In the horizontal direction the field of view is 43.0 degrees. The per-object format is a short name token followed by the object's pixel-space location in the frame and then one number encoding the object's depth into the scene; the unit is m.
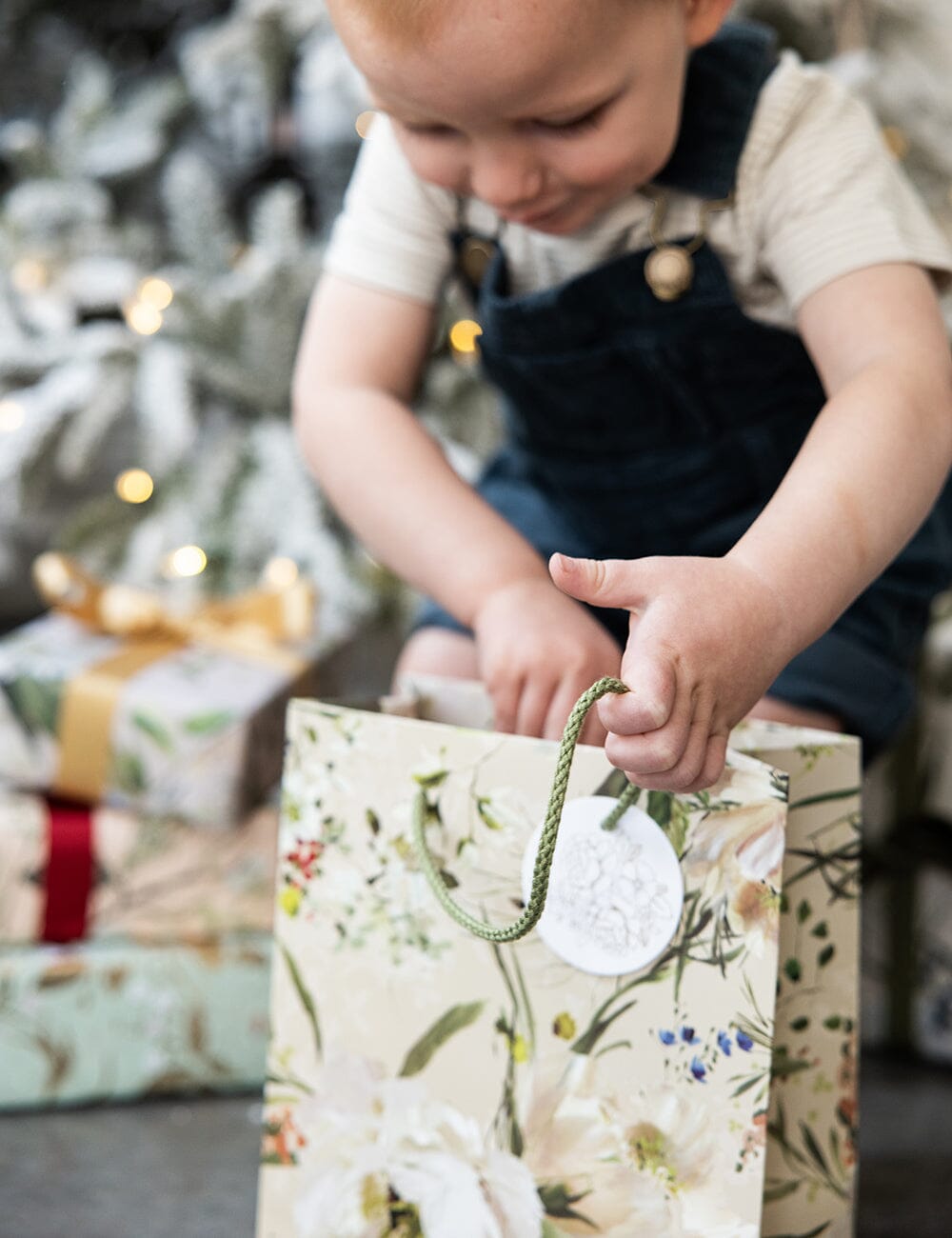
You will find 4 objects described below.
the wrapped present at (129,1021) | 0.77
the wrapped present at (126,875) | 0.79
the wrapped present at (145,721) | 0.77
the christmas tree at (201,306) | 0.97
